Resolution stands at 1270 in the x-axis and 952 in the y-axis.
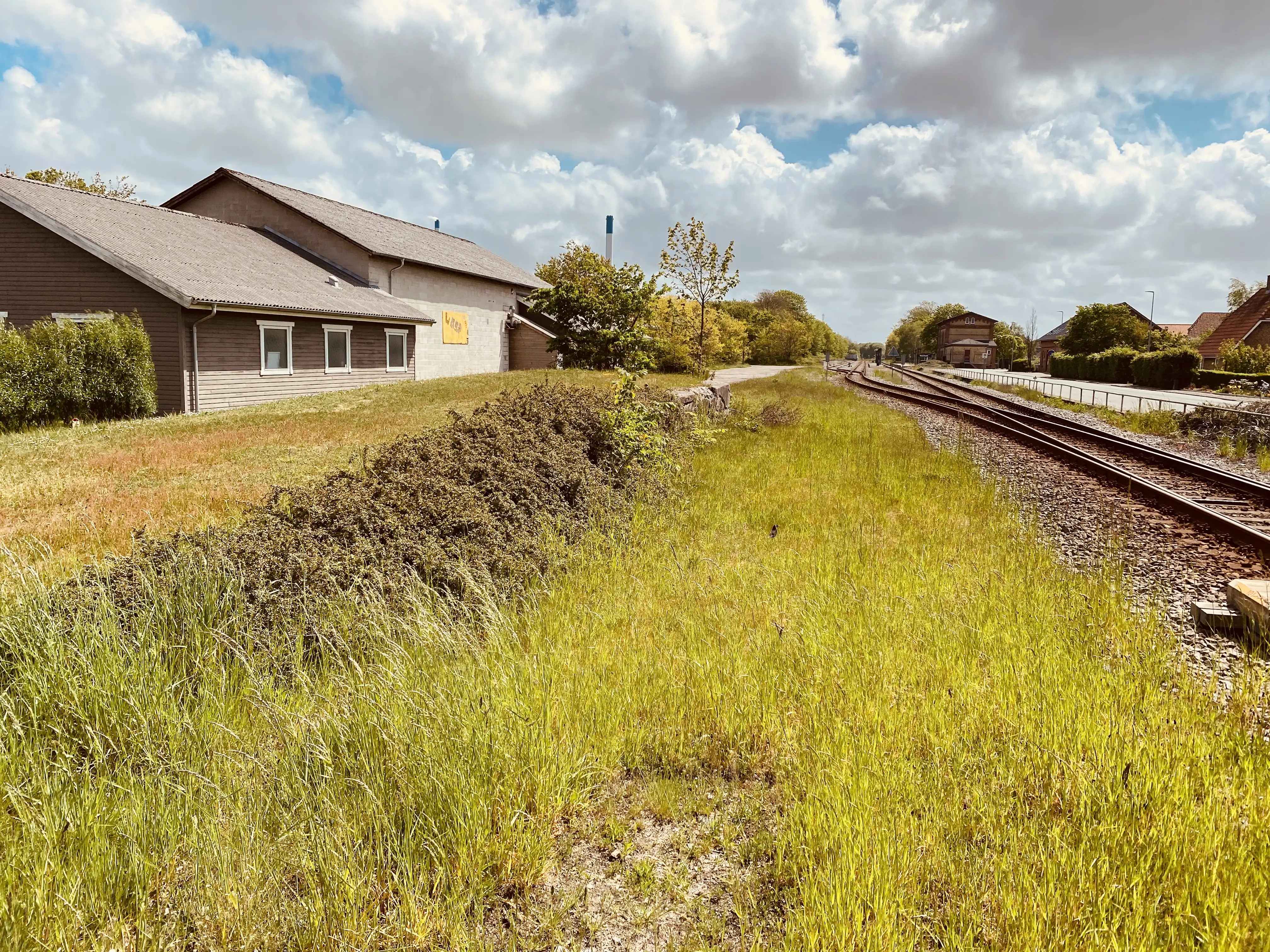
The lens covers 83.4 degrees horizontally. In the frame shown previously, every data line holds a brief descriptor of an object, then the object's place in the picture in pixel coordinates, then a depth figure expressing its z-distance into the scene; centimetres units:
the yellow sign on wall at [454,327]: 3475
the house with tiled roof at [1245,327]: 5028
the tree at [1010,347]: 9431
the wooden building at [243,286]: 1944
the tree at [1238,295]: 10294
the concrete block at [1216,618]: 552
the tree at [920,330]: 13338
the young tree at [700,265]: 3519
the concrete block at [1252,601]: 521
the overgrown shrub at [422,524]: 464
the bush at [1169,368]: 4103
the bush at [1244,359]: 3856
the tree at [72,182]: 4494
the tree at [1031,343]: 9088
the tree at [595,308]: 3753
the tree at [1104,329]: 6594
